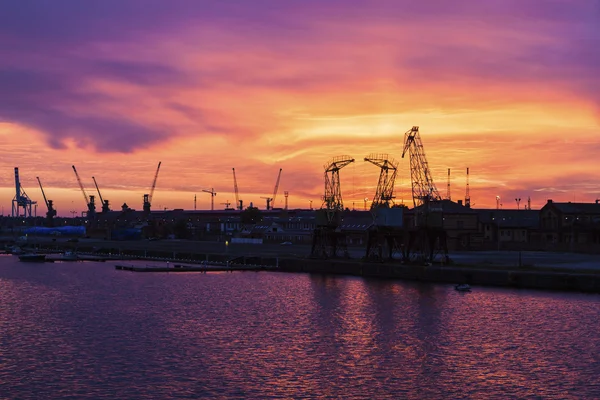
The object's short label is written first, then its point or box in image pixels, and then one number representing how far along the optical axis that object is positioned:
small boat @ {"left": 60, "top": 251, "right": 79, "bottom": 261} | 150.07
